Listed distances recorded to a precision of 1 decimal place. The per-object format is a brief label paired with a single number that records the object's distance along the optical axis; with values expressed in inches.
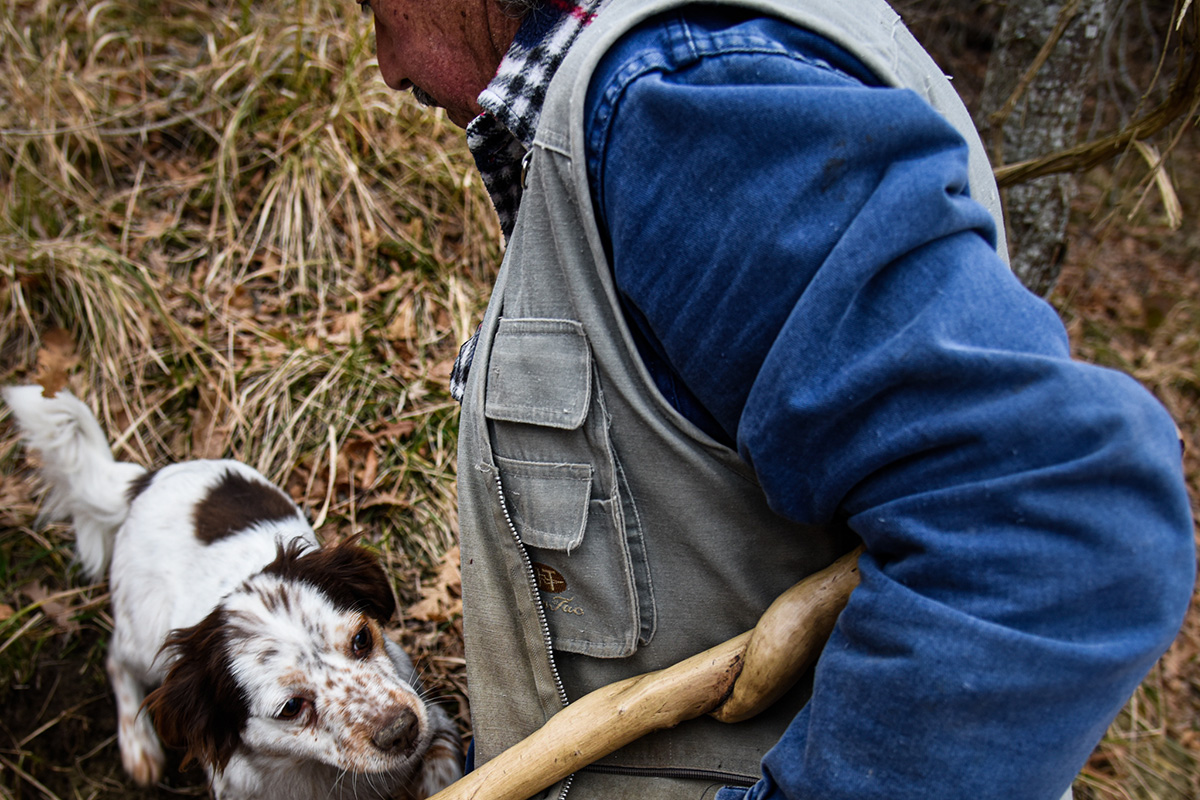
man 33.5
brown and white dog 73.3
